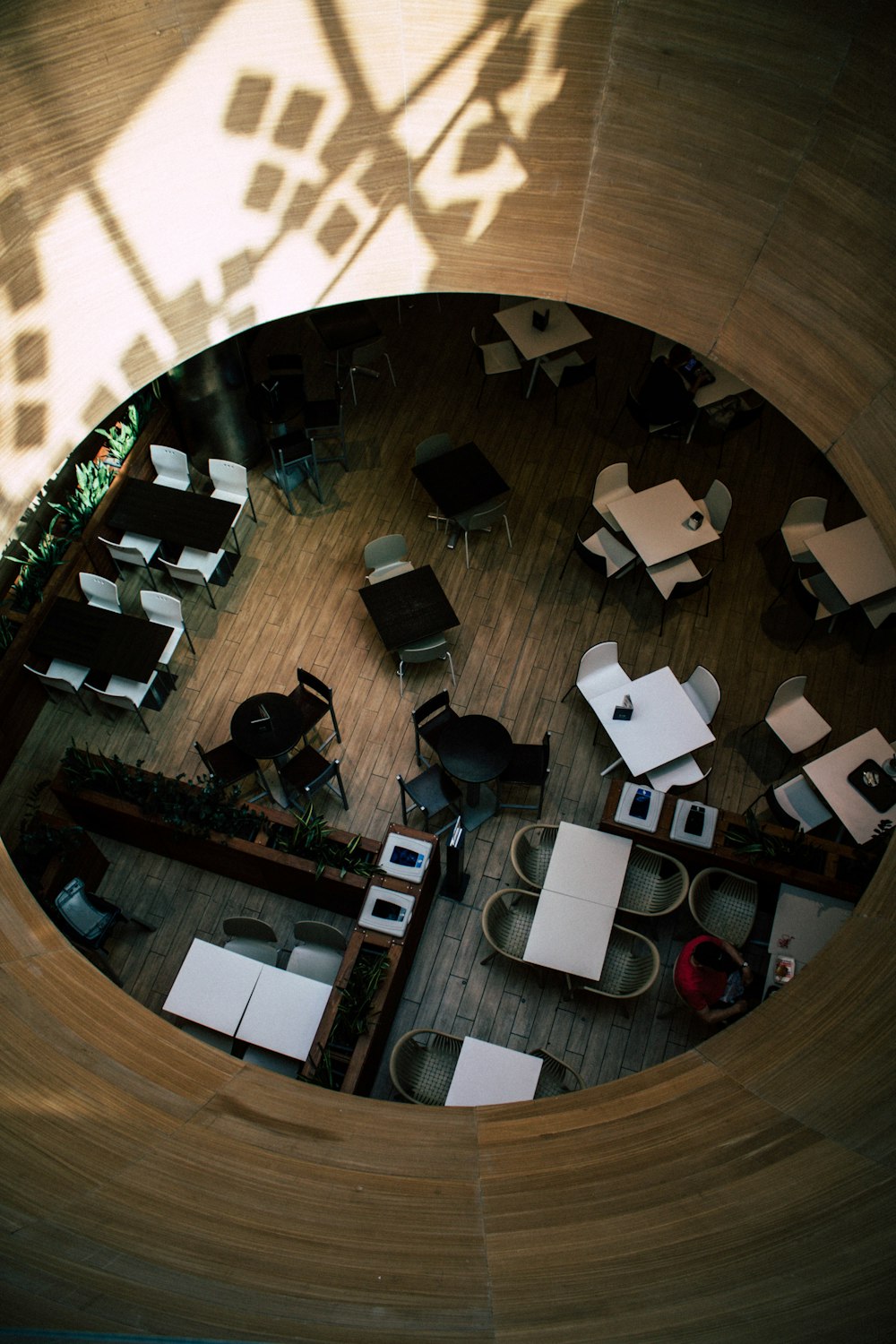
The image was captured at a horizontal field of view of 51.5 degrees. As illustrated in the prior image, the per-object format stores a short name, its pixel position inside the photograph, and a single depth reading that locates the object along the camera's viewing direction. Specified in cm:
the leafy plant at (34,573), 896
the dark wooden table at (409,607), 911
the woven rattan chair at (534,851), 821
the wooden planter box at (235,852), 796
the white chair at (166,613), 915
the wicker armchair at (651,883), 808
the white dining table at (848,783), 805
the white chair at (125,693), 880
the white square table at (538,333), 1063
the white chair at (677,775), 857
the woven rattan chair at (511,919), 798
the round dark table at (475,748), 823
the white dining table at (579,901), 768
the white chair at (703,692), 865
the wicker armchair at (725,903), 797
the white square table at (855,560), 909
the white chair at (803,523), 959
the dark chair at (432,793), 859
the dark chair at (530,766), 851
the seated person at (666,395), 1029
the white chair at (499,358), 1087
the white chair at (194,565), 952
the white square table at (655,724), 853
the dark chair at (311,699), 868
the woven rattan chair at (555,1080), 732
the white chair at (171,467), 995
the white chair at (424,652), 897
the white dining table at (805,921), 757
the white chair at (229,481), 998
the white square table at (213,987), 742
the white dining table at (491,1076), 711
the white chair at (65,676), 873
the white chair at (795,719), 870
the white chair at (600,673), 894
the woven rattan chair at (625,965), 774
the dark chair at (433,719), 861
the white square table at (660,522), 943
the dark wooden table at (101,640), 877
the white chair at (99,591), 912
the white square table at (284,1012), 729
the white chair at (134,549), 941
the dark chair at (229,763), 855
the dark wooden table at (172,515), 950
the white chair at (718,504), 948
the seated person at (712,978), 734
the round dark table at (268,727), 834
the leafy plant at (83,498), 938
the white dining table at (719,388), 1031
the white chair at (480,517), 977
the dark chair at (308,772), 854
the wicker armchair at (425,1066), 727
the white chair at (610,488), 978
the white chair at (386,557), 950
